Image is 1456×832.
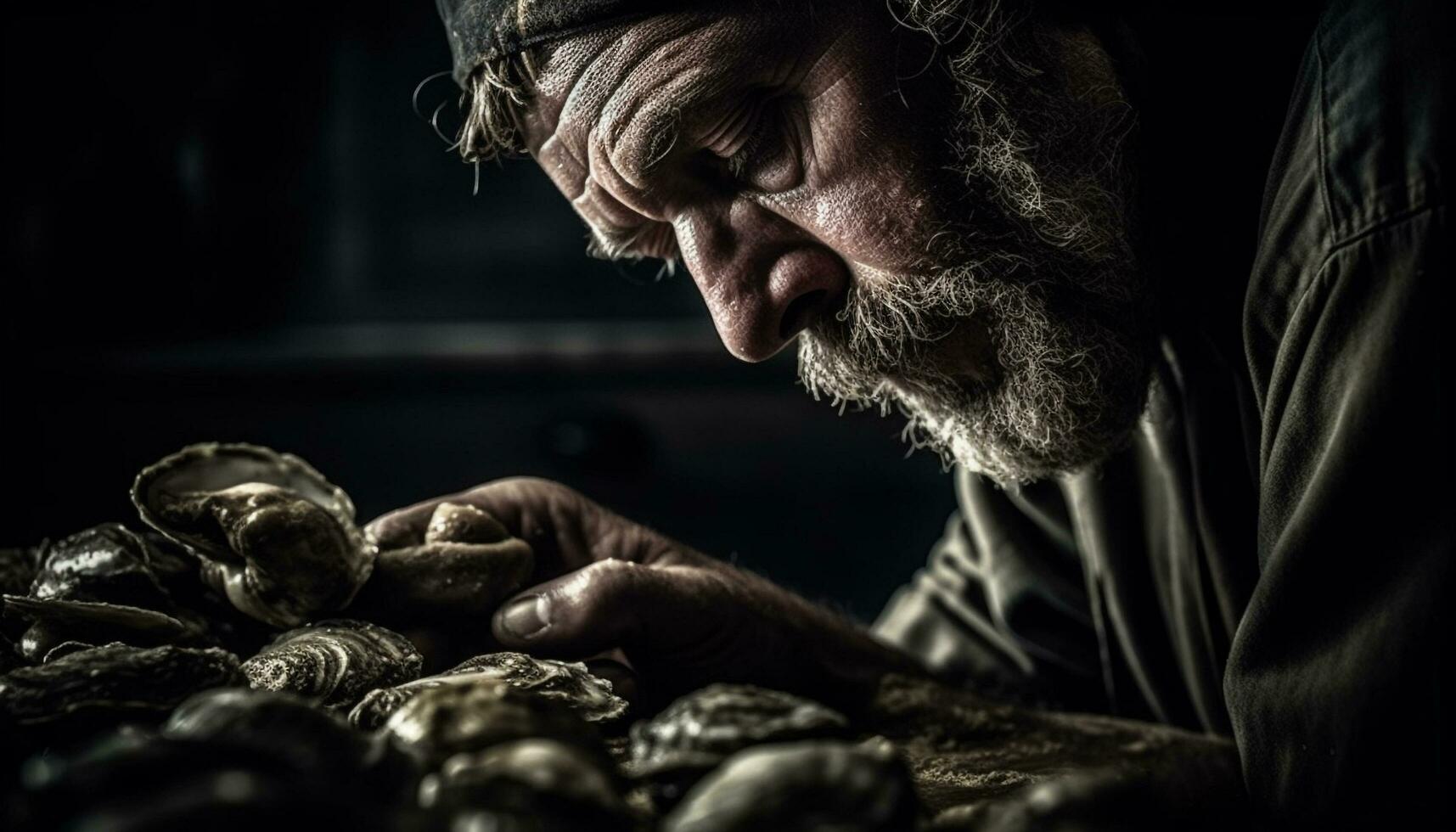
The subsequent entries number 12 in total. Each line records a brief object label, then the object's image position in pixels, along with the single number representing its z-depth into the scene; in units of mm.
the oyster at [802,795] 477
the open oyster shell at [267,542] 892
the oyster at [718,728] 570
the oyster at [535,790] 473
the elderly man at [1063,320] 751
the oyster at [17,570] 979
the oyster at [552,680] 809
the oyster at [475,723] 572
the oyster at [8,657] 804
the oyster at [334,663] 797
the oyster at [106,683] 642
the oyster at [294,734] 524
